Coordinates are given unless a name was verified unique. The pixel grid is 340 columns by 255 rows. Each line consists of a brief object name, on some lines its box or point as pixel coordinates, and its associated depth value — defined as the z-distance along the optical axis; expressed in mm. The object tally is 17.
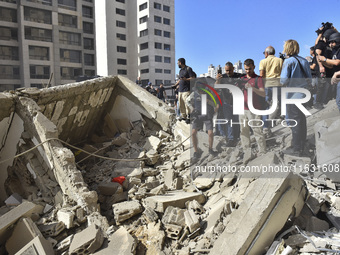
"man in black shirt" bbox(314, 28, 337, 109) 4922
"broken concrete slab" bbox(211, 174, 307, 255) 2717
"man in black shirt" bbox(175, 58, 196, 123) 6324
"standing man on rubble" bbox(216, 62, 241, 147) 4965
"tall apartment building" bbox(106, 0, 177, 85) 34969
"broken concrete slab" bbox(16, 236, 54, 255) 3100
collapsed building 2930
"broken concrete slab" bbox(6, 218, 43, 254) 3430
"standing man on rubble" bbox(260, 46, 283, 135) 4805
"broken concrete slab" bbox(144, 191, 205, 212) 3777
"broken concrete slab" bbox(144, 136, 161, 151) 6339
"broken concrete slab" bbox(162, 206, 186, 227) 3479
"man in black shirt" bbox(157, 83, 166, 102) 11366
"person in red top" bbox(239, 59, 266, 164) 4559
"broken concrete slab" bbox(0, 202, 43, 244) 3439
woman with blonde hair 4191
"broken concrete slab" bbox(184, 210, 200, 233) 3303
